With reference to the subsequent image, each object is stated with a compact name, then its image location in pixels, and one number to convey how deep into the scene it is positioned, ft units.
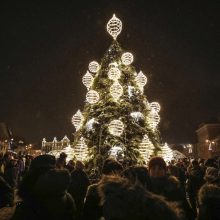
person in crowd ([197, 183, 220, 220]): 7.78
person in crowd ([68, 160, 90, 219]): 15.01
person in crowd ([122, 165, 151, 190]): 9.87
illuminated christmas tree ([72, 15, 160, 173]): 36.81
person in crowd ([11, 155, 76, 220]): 6.75
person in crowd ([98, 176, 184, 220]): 4.54
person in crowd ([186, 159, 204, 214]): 17.57
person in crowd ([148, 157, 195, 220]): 9.86
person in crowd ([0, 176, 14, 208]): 13.18
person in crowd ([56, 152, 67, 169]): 19.82
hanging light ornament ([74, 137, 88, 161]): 35.67
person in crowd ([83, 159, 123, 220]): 8.63
